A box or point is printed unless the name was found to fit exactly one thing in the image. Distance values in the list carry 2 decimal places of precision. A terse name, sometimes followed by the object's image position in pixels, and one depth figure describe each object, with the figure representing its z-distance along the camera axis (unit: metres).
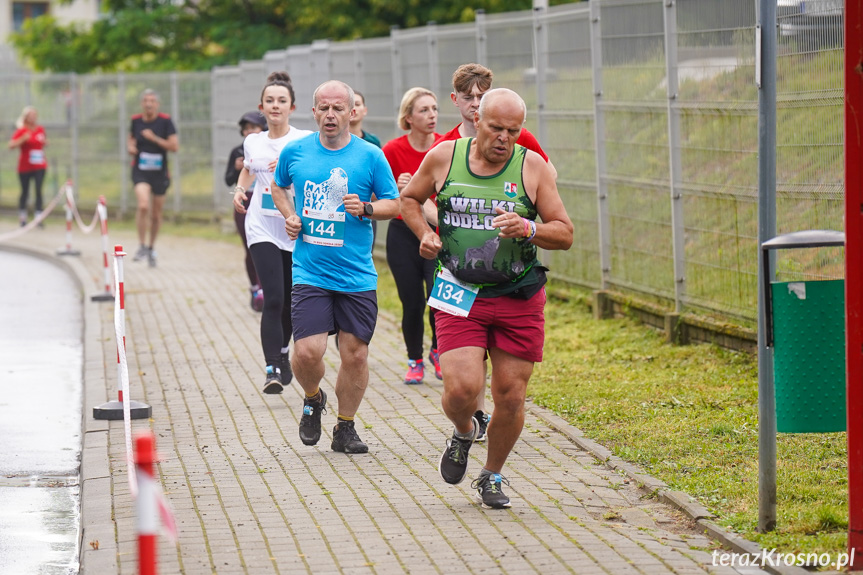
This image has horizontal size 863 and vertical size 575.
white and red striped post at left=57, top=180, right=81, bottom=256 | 37.78
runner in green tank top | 11.74
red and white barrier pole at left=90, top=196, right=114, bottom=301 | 28.28
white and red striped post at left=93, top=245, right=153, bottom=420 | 16.48
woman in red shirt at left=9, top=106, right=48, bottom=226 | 48.62
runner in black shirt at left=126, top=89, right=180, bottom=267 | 36.16
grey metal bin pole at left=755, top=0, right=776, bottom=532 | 10.69
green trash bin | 10.38
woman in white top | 17.86
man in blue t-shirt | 14.46
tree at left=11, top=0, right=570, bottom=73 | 67.75
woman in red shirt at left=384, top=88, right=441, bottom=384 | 17.55
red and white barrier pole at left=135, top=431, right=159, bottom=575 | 6.77
